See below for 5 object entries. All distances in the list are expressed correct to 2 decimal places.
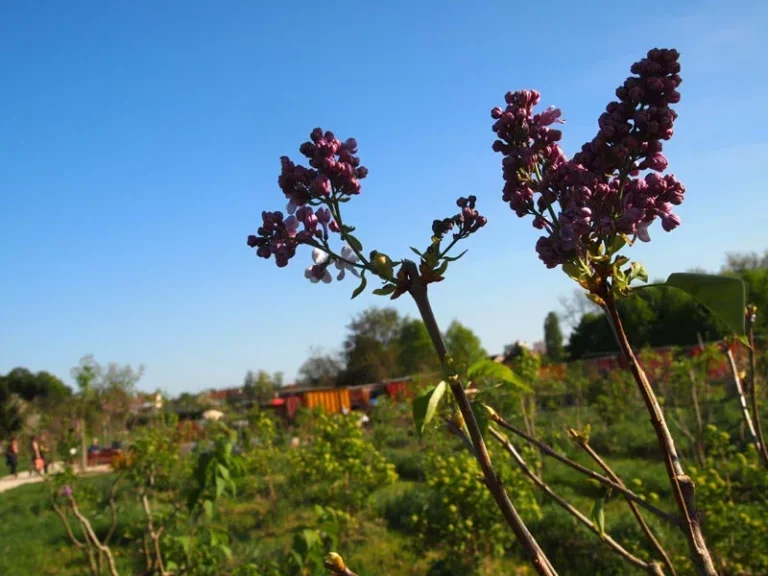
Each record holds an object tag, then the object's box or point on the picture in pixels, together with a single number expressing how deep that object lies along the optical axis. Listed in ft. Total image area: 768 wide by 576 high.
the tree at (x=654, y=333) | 66.54
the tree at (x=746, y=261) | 87.56
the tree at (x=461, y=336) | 115.45
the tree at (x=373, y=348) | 116.88
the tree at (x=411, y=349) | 105.09
